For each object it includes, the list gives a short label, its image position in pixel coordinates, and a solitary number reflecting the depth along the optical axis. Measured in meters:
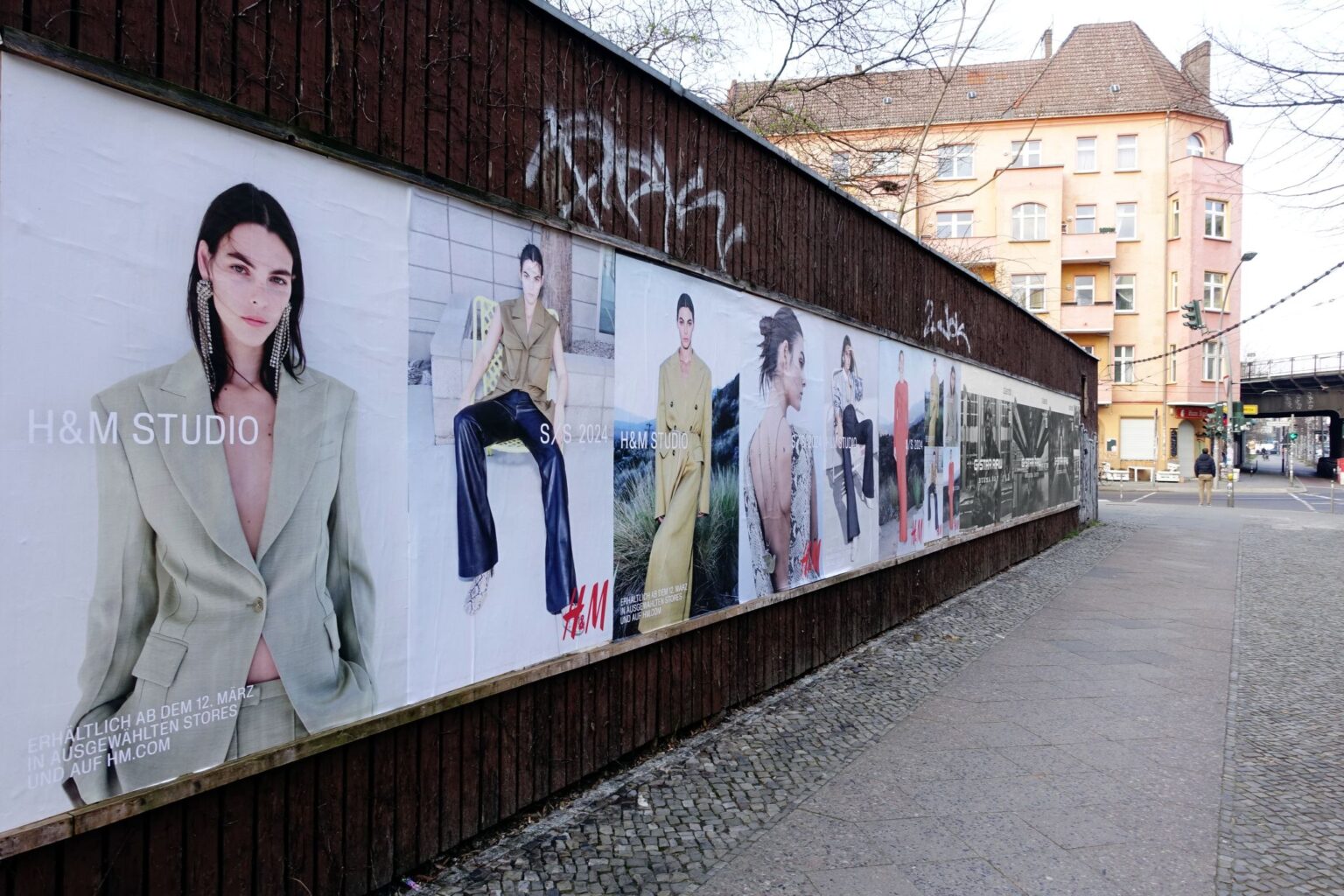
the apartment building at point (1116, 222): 42.47
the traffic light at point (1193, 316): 24.91
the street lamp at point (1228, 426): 28.24
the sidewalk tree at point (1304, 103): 7.36
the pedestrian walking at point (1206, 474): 29.25
